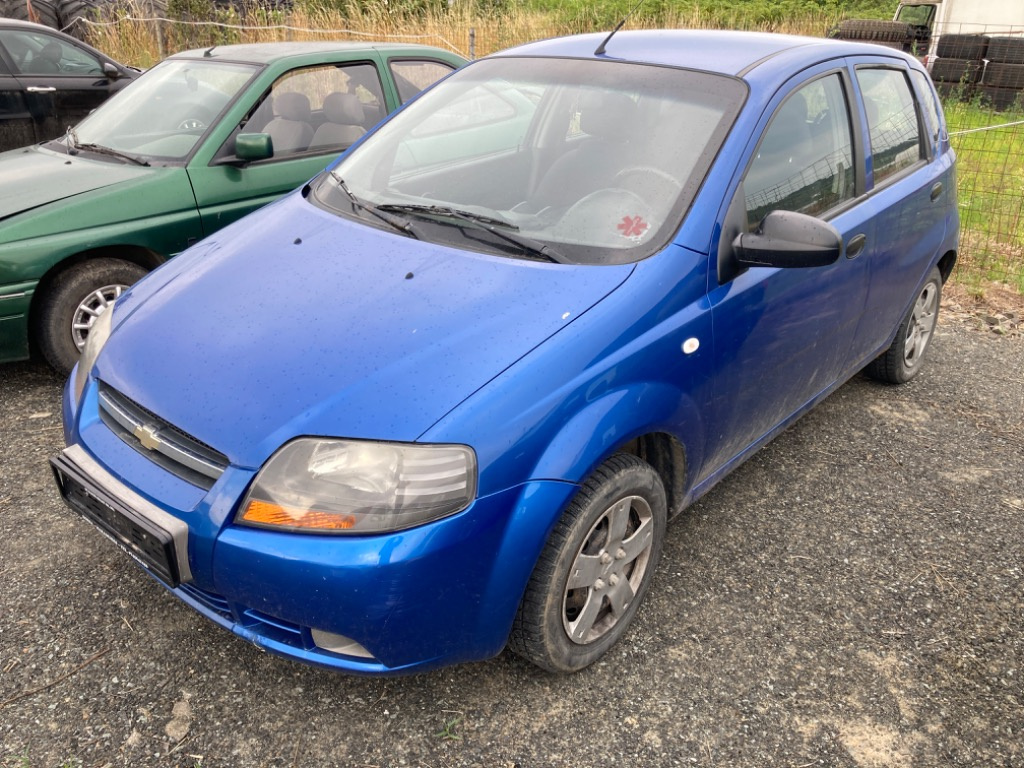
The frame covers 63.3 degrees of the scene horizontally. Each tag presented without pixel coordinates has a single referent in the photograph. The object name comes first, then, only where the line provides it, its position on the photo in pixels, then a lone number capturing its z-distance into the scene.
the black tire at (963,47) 13.70
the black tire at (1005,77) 13.08
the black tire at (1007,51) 13.23
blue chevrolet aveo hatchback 1.99
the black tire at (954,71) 13.51
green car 3.96
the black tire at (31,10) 13.43
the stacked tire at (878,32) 15.72
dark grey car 6.78
